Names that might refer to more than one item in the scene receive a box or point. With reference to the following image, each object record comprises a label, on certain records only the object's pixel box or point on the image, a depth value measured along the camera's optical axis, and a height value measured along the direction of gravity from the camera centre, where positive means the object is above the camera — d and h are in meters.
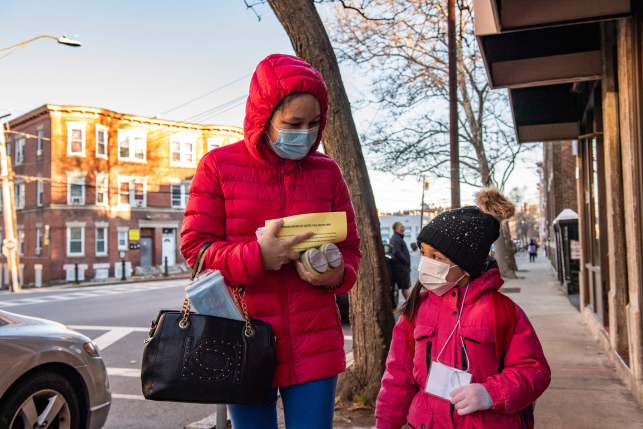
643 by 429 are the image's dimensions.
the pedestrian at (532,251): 39.69 -1.77
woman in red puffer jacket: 1.94 +0.03
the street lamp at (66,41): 16.44 +6.34
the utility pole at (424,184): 20.71 +2.10
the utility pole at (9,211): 23.61 +1.24
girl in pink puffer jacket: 2.00 -0.50
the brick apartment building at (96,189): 30.08 +2.95
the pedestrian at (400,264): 10.98 -0.73
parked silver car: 3.35 -1.03
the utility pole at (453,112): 10.94 +2.79
